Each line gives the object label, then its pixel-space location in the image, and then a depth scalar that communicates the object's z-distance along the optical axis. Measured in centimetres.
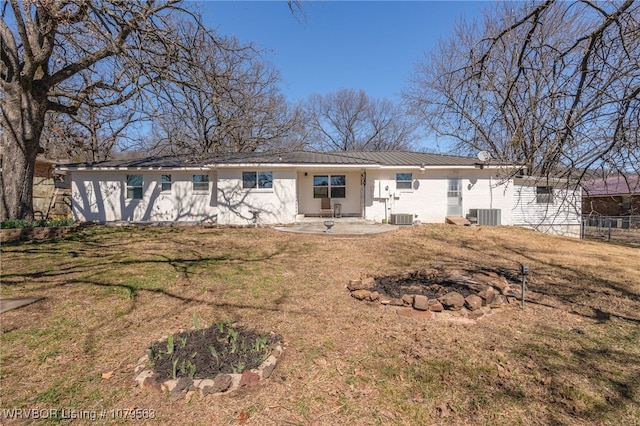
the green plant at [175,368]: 254
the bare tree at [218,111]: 745
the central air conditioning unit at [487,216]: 1361
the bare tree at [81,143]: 1280
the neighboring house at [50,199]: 1389
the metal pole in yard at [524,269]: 415
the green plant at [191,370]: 254
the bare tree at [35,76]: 698
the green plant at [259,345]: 292
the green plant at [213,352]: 272
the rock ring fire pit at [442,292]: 420
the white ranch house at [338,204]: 1346
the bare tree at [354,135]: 3269
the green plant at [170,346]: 279
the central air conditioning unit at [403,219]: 1295
